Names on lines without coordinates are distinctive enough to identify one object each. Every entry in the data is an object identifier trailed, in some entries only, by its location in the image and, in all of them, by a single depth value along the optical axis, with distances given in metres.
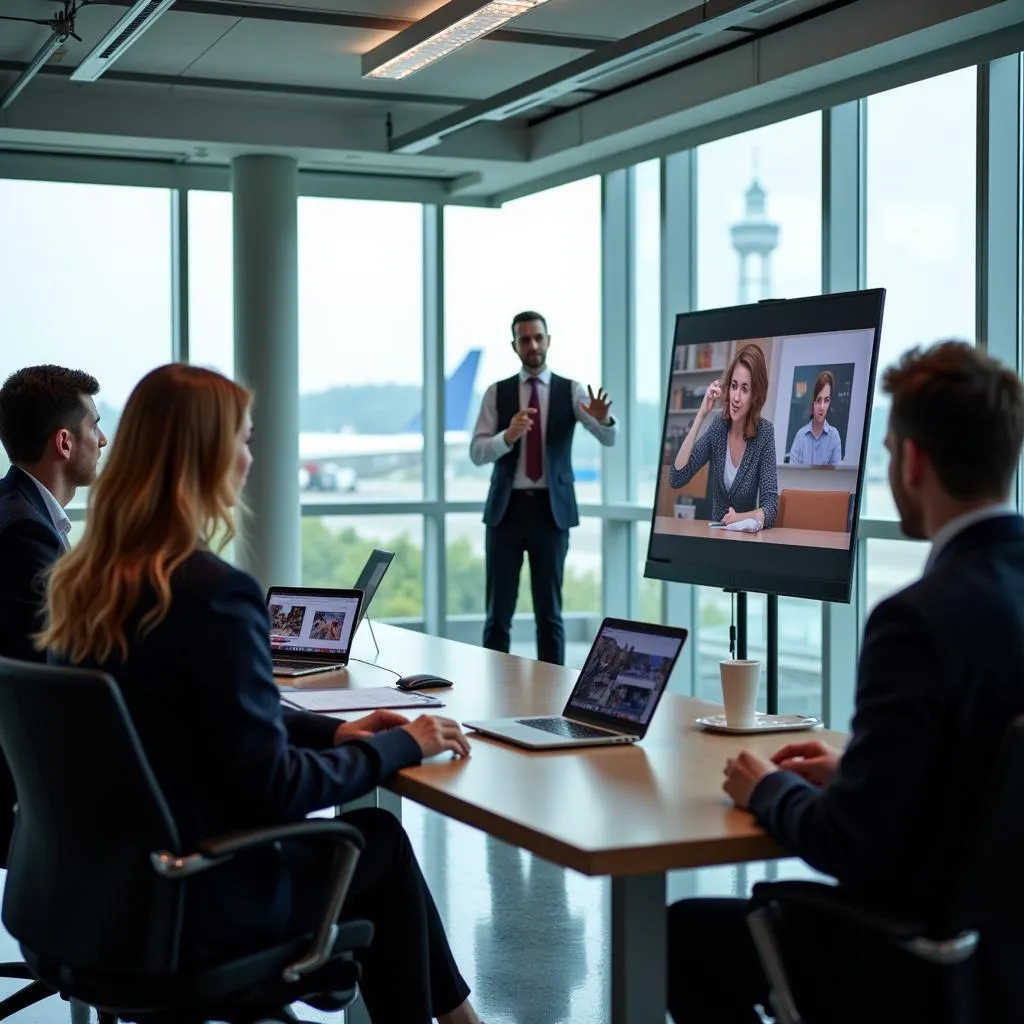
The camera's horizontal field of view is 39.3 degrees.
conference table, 1.78
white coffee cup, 2.49
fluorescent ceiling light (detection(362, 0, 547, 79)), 5.07
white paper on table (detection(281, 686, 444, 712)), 2.68
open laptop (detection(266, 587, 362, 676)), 3.30
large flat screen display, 3.48
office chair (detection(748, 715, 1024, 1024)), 1.52
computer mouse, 2.93
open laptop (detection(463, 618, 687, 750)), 2.35
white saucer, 2.47
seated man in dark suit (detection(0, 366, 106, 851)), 2.91
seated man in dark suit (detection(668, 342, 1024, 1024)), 1.60
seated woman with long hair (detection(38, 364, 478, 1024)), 1.89
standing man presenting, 6.54
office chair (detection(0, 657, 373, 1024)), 1.82
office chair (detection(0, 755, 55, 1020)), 2.65
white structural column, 7.35
